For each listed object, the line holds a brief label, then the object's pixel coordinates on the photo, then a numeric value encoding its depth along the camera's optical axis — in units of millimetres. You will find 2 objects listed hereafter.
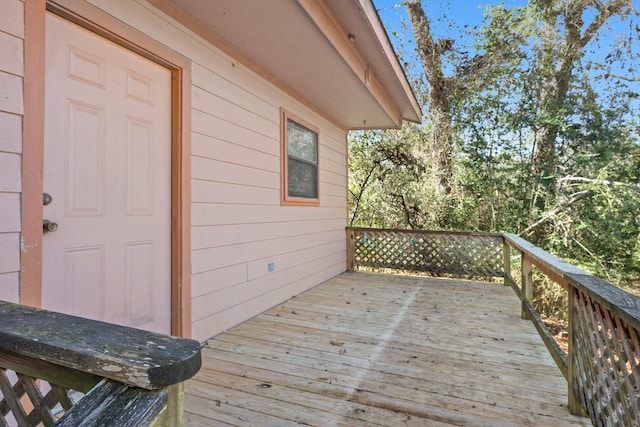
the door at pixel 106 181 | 1797
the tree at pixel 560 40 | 6559
